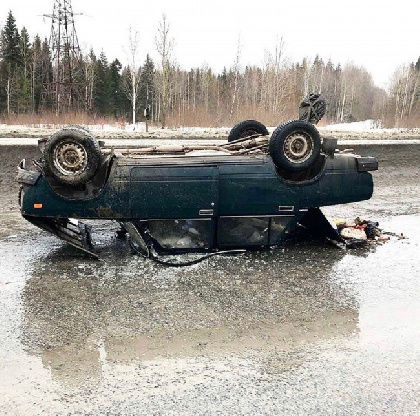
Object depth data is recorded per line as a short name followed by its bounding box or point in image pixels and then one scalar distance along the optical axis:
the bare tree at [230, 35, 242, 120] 32.44
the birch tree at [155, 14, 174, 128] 28.32
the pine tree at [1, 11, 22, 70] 43.41
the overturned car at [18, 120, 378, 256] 5.73
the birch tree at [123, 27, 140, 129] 30.34
